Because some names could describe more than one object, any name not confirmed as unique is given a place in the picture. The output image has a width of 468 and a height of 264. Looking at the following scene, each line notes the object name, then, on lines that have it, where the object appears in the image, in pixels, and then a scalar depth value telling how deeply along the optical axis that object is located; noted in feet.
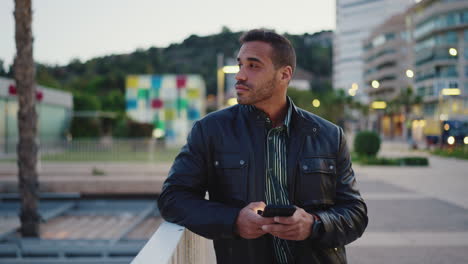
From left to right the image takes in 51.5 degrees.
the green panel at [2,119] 86.42
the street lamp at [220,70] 64.69
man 7.09
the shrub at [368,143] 74.64
